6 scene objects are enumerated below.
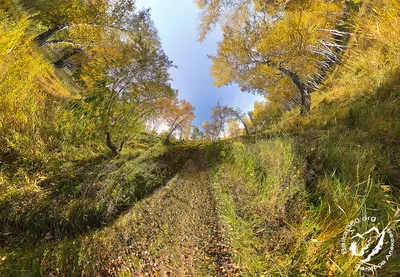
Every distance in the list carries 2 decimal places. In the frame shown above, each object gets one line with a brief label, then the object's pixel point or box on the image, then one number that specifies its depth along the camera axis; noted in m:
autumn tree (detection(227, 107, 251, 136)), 27.38
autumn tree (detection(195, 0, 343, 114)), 7.52
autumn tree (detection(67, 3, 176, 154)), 4.58
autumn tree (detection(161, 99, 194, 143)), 17.10
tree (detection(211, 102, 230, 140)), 28.09
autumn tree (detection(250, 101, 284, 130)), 17.08
